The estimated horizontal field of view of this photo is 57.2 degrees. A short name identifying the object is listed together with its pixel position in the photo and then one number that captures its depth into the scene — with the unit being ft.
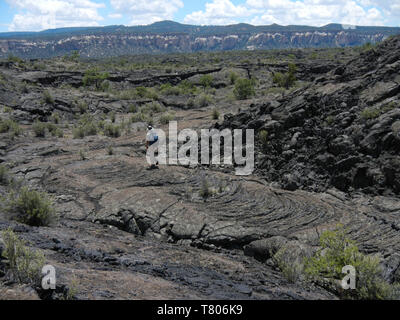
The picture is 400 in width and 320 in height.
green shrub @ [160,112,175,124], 77.23
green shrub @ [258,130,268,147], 49.28
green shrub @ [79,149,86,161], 55.51
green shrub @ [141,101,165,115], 99.38
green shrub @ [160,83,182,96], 121.29
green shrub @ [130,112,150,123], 86.17
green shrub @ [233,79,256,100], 92.12
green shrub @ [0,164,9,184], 47.44
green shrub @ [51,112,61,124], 92.89
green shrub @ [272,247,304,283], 25.02
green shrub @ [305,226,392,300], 21.26
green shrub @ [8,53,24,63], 162.24
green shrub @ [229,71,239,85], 136.48
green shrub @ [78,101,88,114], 104.40
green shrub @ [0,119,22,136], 73.50
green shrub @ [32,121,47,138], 76.54
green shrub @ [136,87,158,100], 117.50
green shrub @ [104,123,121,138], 74.38
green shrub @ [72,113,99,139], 75.15
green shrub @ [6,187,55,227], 31.37
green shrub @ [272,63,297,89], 110.65
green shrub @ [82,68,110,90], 139.64
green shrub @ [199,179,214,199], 39.85
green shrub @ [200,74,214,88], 136.03
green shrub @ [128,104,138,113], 104.99
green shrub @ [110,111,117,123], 93.04
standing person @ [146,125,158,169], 48.21
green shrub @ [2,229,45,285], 18.53
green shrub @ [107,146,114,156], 56.34
